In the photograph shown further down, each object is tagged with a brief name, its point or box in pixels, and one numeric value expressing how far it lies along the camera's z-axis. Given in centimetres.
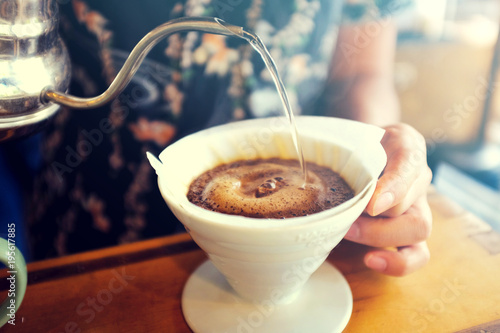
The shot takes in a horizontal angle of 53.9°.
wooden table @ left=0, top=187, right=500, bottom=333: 25
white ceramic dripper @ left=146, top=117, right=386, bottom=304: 21
